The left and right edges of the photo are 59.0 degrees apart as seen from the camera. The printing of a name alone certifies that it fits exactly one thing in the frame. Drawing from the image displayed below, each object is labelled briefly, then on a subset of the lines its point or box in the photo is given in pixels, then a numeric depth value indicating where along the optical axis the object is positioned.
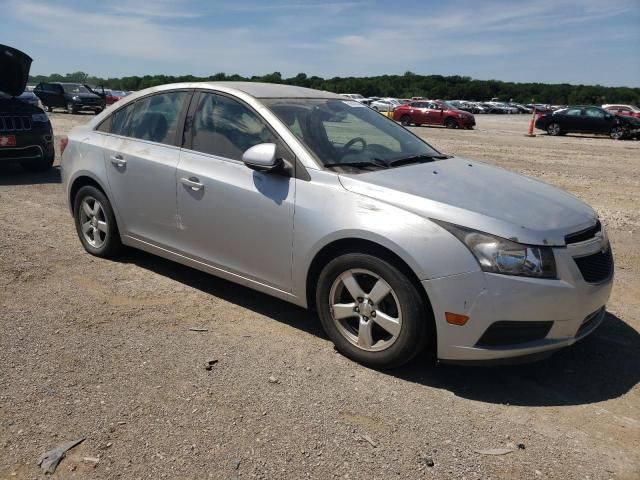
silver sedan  3.03
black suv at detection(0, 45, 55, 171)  8.90
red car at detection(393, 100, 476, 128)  30.00
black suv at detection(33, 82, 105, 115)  30.20
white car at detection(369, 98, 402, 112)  45.81
